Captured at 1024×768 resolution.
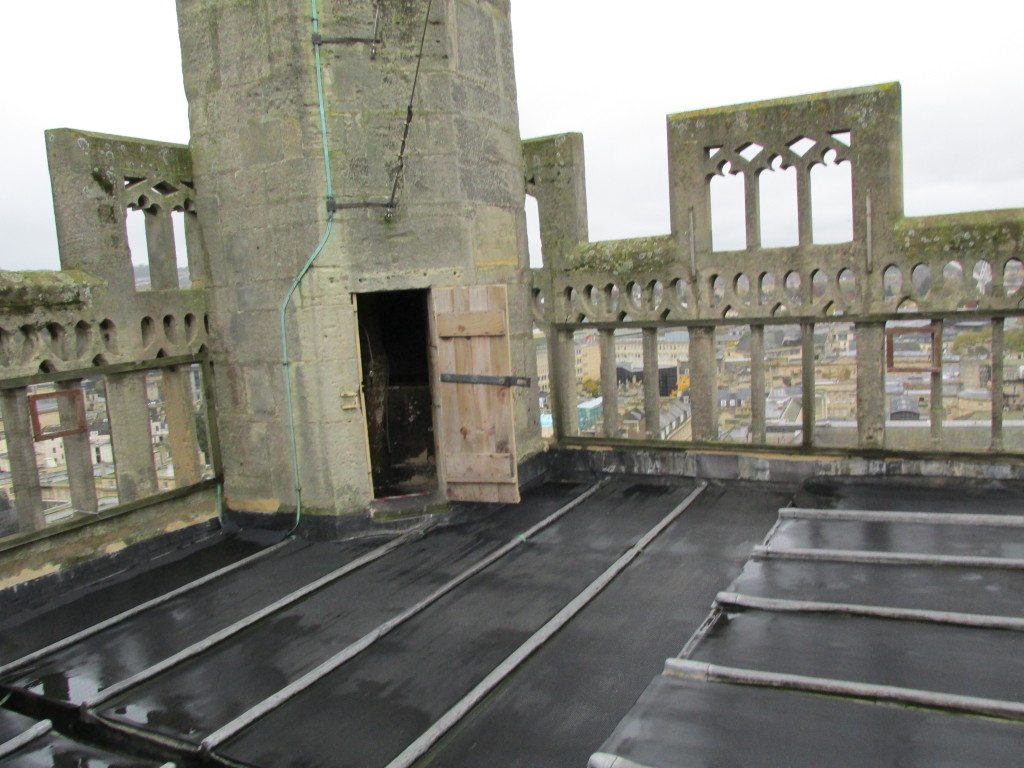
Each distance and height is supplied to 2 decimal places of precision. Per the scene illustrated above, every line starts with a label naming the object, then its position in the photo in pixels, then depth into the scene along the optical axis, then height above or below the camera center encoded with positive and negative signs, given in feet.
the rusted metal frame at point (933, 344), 23.29 -2.17
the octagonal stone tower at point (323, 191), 22.54 +3.33
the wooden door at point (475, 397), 24.00 -2.83
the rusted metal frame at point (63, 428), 20.21 -2.17
